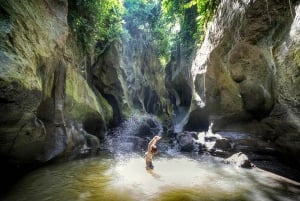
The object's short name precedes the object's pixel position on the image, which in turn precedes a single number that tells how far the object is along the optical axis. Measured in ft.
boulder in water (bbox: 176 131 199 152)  41.86
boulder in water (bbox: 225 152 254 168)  28.36
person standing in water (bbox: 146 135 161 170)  27.55
